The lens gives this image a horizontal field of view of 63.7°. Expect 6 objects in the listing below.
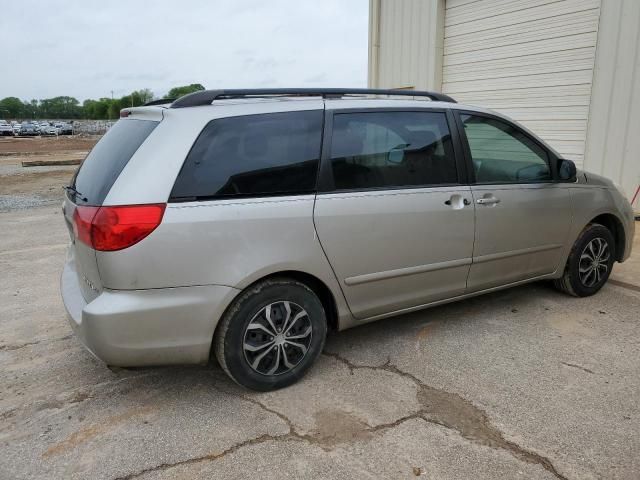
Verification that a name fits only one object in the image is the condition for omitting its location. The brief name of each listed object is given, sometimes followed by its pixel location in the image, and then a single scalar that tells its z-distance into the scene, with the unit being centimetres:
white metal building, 698
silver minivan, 261
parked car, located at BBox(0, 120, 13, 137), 5632
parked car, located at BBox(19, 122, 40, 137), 5800
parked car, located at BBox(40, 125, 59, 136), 6031
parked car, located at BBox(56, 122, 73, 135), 6428
